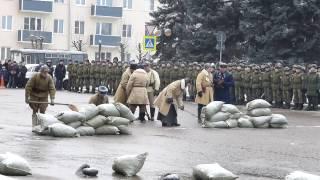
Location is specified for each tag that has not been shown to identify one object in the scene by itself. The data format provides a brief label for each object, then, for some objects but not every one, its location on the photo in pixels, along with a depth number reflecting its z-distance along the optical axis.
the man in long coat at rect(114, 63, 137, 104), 20.88
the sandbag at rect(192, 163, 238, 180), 11.05
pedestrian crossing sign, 34.59
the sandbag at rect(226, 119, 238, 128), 20.60
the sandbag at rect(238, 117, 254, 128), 20.95
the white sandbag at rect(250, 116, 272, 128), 21.03
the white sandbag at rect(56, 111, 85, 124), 16.55
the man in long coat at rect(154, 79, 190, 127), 20.22
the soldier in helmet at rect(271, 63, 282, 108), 29.31
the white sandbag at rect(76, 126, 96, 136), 16.75
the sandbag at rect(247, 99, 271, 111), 21.30
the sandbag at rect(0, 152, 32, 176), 10.95
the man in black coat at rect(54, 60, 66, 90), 39.25
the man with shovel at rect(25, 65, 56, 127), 17.27
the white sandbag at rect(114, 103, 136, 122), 17.55
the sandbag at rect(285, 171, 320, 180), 10.62
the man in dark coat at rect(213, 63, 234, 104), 23.92
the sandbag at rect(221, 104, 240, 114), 20.50
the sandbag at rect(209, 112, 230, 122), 20.34
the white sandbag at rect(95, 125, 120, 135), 17.27
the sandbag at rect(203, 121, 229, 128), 20.38
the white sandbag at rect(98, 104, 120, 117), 17.25
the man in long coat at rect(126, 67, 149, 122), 20.31
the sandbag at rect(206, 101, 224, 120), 20.20
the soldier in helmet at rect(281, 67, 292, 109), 28.78
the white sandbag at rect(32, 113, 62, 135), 16.20
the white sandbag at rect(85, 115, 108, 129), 17.11
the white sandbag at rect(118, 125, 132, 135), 17.56
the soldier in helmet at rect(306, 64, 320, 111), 27.75
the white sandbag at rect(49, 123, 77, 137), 16.06
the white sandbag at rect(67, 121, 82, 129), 16.67
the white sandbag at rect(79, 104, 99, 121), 16.98
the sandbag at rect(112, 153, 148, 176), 11.54
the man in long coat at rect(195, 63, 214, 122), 21.86
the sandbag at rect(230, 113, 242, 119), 20.81
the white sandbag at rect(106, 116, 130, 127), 17.30
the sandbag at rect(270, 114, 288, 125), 21.12
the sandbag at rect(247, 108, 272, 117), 21.31
